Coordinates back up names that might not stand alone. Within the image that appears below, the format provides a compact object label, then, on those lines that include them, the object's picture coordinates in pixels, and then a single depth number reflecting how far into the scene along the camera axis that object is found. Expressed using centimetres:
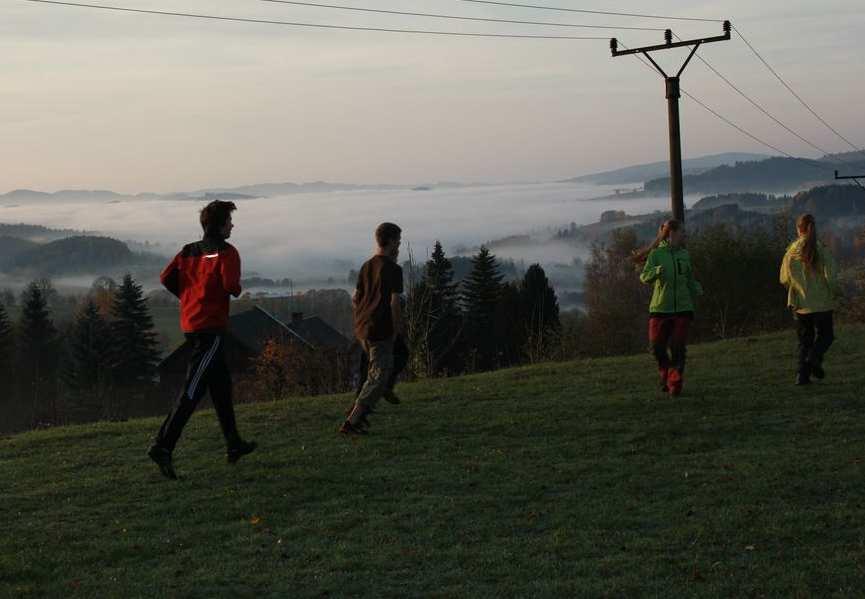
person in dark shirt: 977
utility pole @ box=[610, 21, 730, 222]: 2138
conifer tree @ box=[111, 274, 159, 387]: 7194
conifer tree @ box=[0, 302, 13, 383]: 7700
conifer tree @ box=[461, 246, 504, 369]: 7012
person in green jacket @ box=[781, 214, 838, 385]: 1187
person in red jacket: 835
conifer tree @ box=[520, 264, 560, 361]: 6831
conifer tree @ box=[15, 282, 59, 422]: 7925
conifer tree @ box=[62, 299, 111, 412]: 6794
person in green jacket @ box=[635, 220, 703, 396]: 1152
